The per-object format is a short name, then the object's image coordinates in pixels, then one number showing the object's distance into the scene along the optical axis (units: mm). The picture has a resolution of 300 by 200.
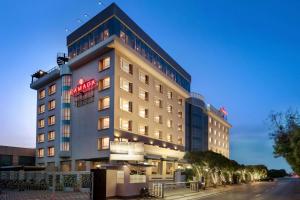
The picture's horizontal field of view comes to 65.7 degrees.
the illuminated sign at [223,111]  78789
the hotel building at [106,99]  36304
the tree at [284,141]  21681
